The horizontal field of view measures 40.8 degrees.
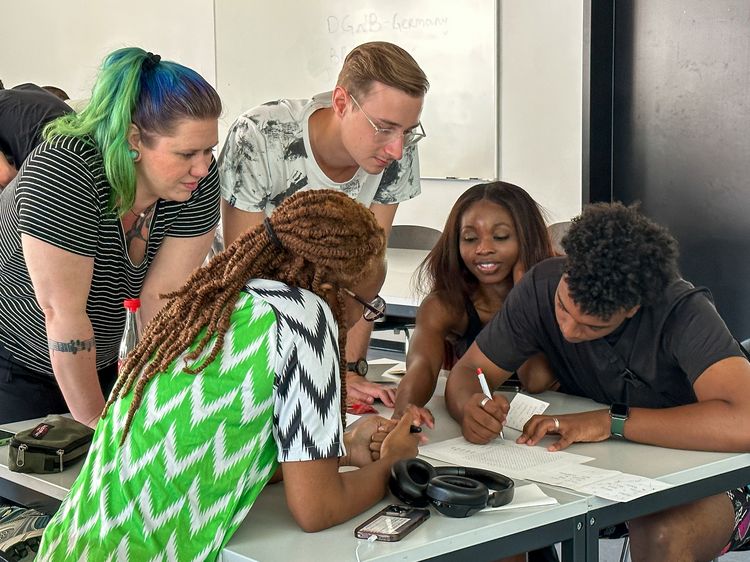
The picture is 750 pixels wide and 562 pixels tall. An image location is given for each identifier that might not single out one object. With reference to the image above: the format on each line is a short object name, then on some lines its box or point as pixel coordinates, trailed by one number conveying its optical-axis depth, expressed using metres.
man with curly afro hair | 2.12
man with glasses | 2.44
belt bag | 2.01
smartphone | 1.63
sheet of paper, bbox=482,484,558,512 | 1.75
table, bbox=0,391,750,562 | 1.61
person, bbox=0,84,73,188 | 2.51
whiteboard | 4.61
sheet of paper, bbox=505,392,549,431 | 2.36
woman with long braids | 1.59
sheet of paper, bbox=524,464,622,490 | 1.89
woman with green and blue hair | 1.99
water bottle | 2.13
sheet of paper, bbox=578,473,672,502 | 1.82
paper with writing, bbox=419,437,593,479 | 2.03
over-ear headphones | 1.71
